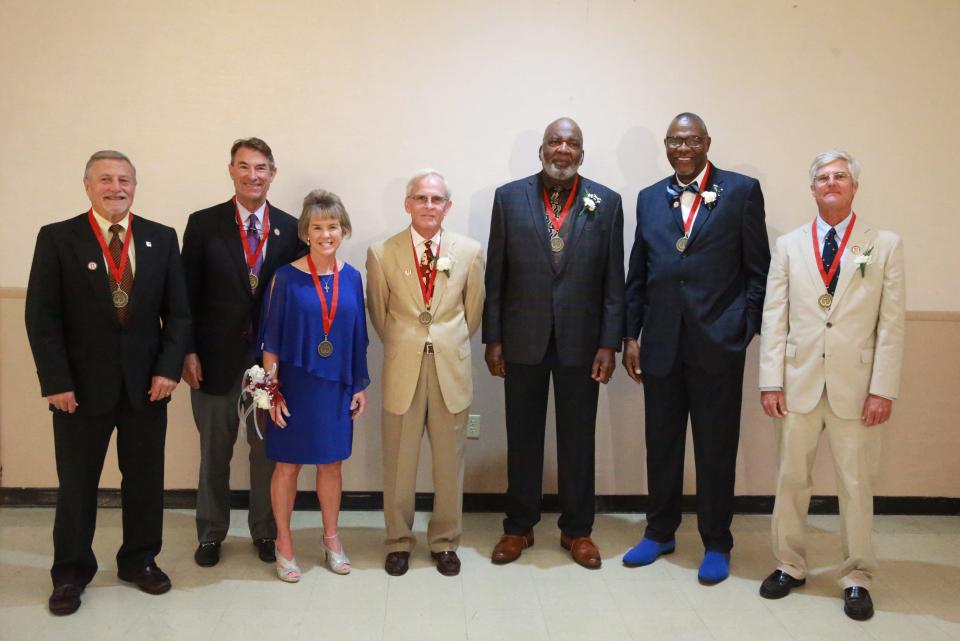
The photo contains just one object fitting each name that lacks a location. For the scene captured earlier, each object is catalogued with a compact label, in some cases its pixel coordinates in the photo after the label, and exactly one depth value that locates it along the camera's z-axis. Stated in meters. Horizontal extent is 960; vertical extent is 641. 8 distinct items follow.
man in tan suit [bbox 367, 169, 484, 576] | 3.48
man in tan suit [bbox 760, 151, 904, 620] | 3.20
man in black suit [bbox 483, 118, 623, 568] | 3.55
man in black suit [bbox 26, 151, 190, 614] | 3.08
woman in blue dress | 3.30
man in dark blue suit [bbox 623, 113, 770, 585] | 3.47
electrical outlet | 4.35
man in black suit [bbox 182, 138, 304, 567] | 3.51
